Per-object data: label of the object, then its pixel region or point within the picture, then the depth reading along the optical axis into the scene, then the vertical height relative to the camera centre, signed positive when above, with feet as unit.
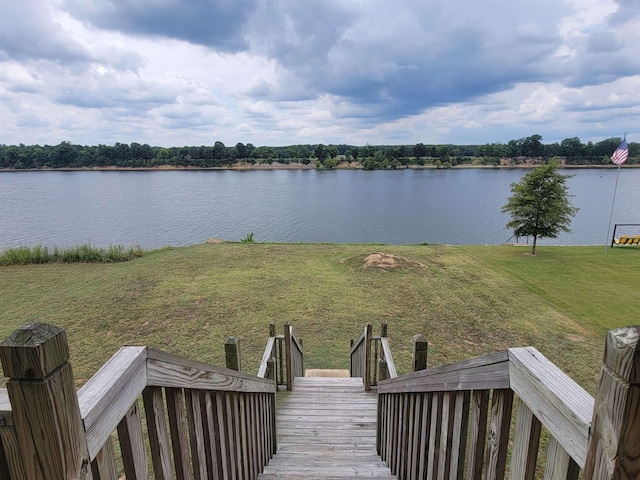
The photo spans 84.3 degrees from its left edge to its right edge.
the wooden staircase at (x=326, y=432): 9.82 -9.72
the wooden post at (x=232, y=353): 8.02 -4.25
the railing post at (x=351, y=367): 20.95 -12.08
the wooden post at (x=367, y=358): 15.20 -8.44
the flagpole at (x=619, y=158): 55.47 -0.14
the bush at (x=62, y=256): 48.60 -12.31
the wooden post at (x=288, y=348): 15.31 -7.85
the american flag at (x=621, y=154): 55.63 +0.32
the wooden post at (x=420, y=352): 8.34 -4.46
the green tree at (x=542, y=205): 53.52 -7.10
